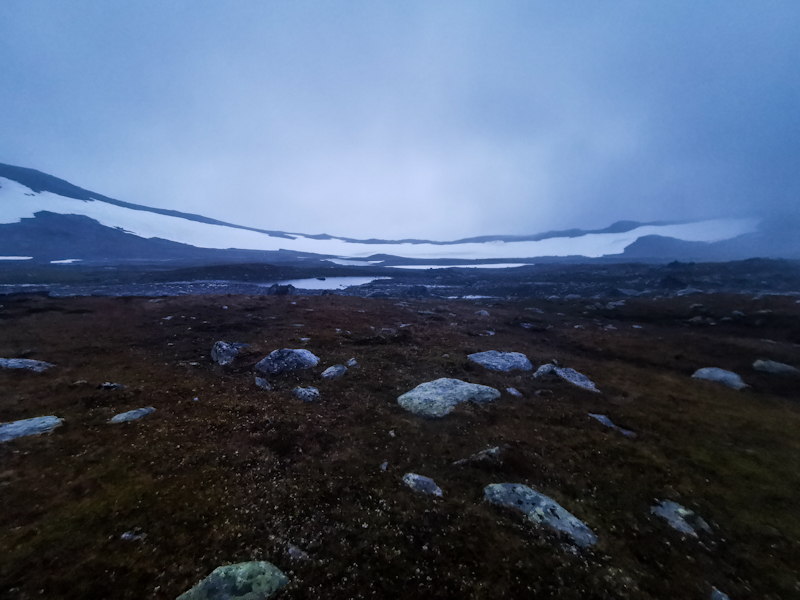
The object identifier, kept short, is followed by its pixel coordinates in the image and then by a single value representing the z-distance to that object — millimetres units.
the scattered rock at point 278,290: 53128
